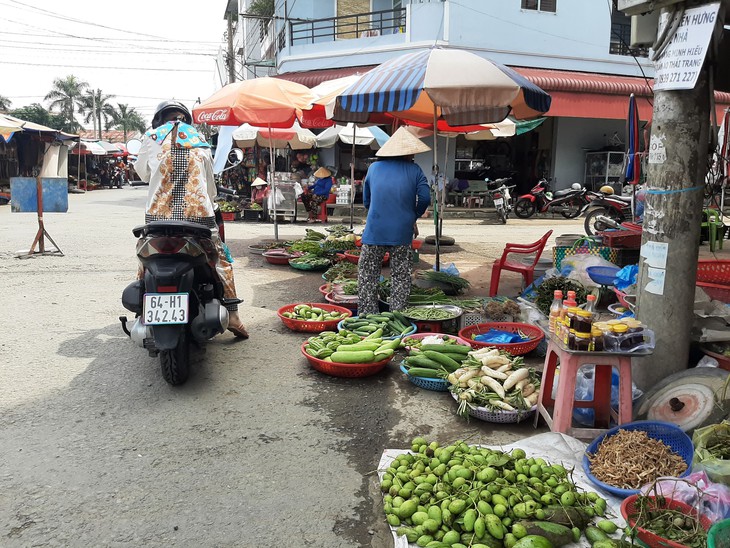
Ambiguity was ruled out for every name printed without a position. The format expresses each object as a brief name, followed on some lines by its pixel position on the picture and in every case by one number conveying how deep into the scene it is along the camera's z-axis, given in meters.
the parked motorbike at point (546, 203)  18.14
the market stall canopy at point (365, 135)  13.09
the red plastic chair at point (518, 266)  6.89
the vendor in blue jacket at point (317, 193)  16.03
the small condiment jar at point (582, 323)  3.33
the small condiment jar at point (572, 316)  3.36
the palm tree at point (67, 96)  57.31
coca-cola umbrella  8.65
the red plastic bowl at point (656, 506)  2.31
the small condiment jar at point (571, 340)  3.34
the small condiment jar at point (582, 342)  3.32
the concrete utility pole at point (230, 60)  26.81
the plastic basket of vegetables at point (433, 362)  4.33
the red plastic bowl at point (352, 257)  8.72
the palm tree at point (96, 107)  60.28
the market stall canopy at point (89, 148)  33.62
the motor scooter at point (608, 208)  13.18
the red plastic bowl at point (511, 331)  4.86
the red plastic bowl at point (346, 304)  6.50
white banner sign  3.36
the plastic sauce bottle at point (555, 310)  3.62
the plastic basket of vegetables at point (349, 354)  4.49
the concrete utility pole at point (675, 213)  3.63
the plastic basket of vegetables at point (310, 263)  8.83
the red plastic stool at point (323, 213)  16.43
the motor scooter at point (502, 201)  17.14
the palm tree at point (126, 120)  65.19
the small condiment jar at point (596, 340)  3.32
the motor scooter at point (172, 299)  4.01
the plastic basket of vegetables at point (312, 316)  5.71
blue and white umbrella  5.50
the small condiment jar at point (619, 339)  3.34
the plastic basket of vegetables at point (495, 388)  3.79
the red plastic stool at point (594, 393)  3.36
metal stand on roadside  9.26
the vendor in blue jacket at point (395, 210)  5.66
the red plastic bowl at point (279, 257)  9.46
